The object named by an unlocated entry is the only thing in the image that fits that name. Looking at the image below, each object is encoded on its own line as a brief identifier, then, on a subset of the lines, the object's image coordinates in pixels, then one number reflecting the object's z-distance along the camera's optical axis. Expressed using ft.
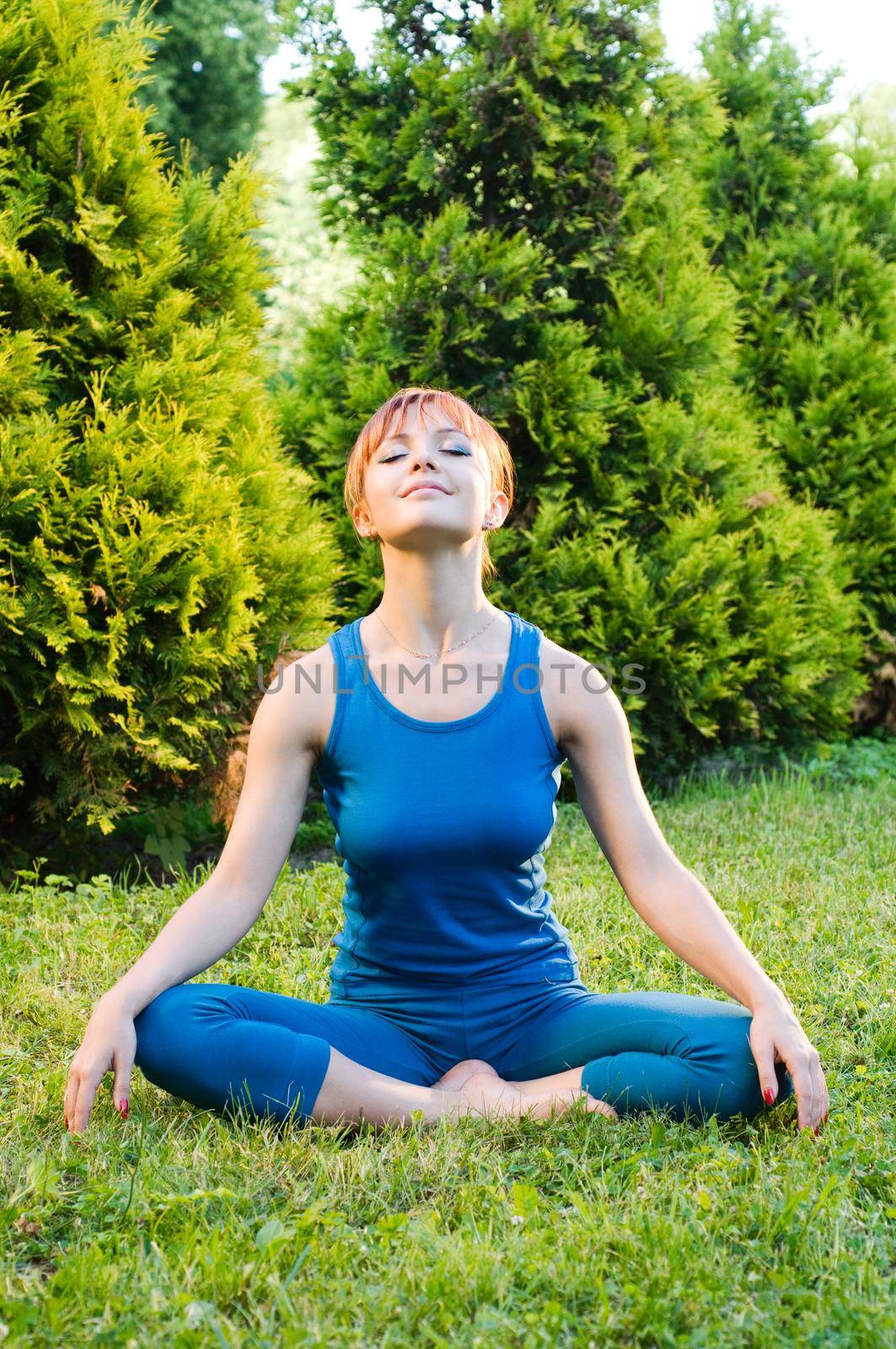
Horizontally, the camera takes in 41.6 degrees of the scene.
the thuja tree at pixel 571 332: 17.60
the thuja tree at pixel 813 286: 23.13
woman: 7.77
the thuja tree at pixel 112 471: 13.57
